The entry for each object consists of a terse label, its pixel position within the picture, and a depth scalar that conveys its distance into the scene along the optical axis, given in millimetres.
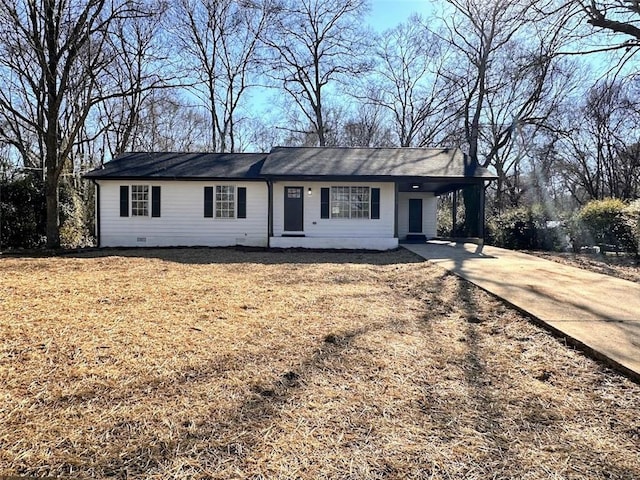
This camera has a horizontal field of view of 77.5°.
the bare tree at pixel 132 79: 13042
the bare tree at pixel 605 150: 23625
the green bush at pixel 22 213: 13461
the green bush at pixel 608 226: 12383
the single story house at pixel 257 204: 13875
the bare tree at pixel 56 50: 11969
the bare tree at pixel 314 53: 26109
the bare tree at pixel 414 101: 26969
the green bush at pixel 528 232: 14453
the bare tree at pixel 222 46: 24547
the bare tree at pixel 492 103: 21416
